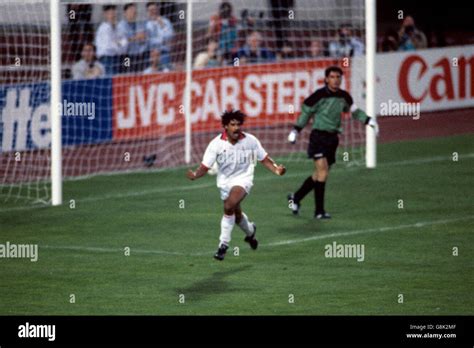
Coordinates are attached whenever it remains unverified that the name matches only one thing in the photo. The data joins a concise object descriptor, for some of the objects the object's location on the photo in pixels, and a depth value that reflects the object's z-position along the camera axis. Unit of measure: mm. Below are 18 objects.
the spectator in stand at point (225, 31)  27391
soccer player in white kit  15695
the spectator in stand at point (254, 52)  27547
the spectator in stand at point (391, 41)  31234
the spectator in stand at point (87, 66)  24688
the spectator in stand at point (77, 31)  25750
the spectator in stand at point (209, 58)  26938
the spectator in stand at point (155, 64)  25850
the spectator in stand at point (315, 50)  29116
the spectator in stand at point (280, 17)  29750
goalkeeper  19172
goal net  22953
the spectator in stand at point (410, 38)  31125
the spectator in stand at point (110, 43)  25312
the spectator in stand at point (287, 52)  28681
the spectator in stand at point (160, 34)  25938
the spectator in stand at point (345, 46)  29219
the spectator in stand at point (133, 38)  25656
